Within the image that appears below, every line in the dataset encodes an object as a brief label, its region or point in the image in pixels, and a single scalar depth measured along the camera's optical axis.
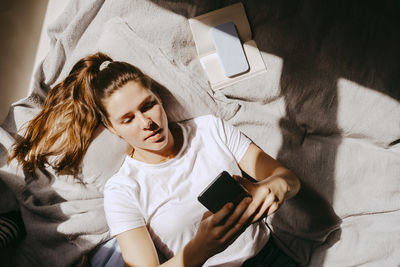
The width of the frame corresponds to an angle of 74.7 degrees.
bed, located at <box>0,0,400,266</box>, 1.03
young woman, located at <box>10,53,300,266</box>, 0.84
